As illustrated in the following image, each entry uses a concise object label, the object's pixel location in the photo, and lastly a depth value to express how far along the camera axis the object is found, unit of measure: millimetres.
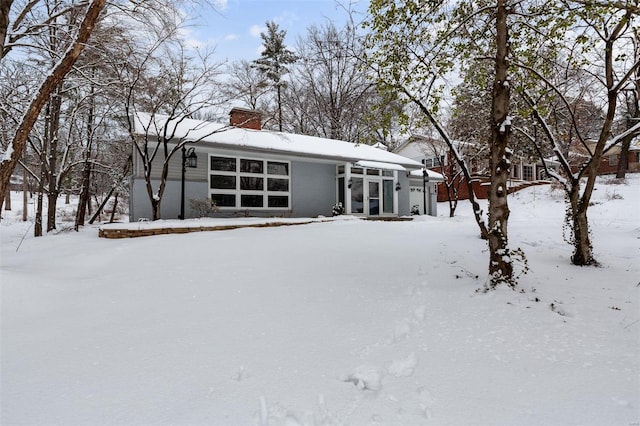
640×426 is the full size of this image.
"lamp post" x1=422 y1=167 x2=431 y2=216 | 16298
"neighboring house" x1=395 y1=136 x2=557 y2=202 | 17844
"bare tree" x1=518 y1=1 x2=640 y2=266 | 4625
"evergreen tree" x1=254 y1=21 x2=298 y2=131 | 21484
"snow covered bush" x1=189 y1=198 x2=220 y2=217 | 9484
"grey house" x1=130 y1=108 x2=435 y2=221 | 9594
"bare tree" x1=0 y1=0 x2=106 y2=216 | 4414
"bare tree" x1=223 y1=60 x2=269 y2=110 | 9547
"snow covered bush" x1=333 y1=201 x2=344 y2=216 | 12336
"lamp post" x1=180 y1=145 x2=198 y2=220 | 9383
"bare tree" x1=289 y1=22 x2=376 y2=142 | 20438
